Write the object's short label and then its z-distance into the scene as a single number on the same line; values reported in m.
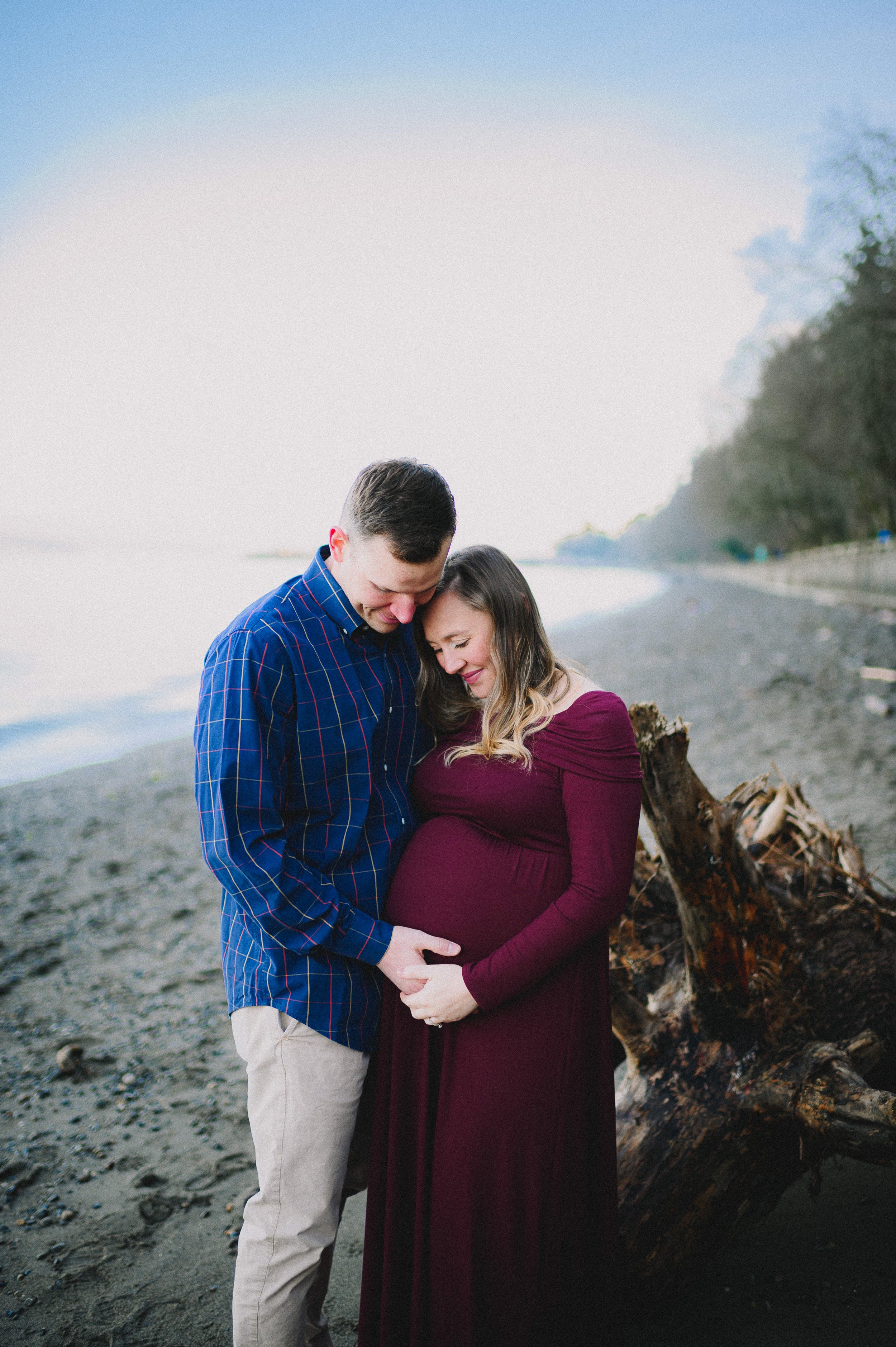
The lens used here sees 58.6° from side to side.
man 1.91
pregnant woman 1.97
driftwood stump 2.46
